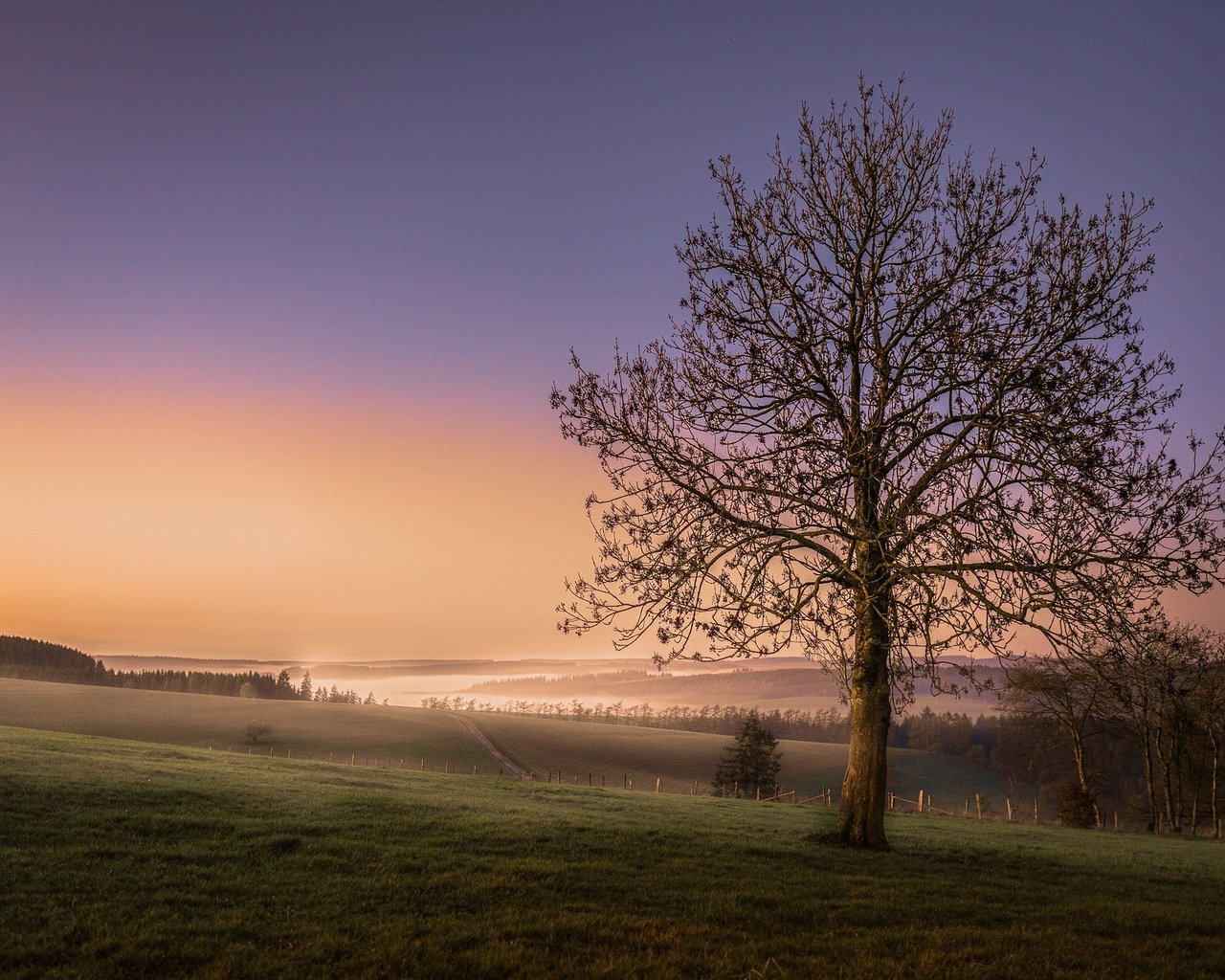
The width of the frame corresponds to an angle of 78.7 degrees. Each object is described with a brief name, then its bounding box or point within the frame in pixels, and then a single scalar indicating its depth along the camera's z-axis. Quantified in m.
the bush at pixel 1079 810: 45.62
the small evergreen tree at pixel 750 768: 75.88
